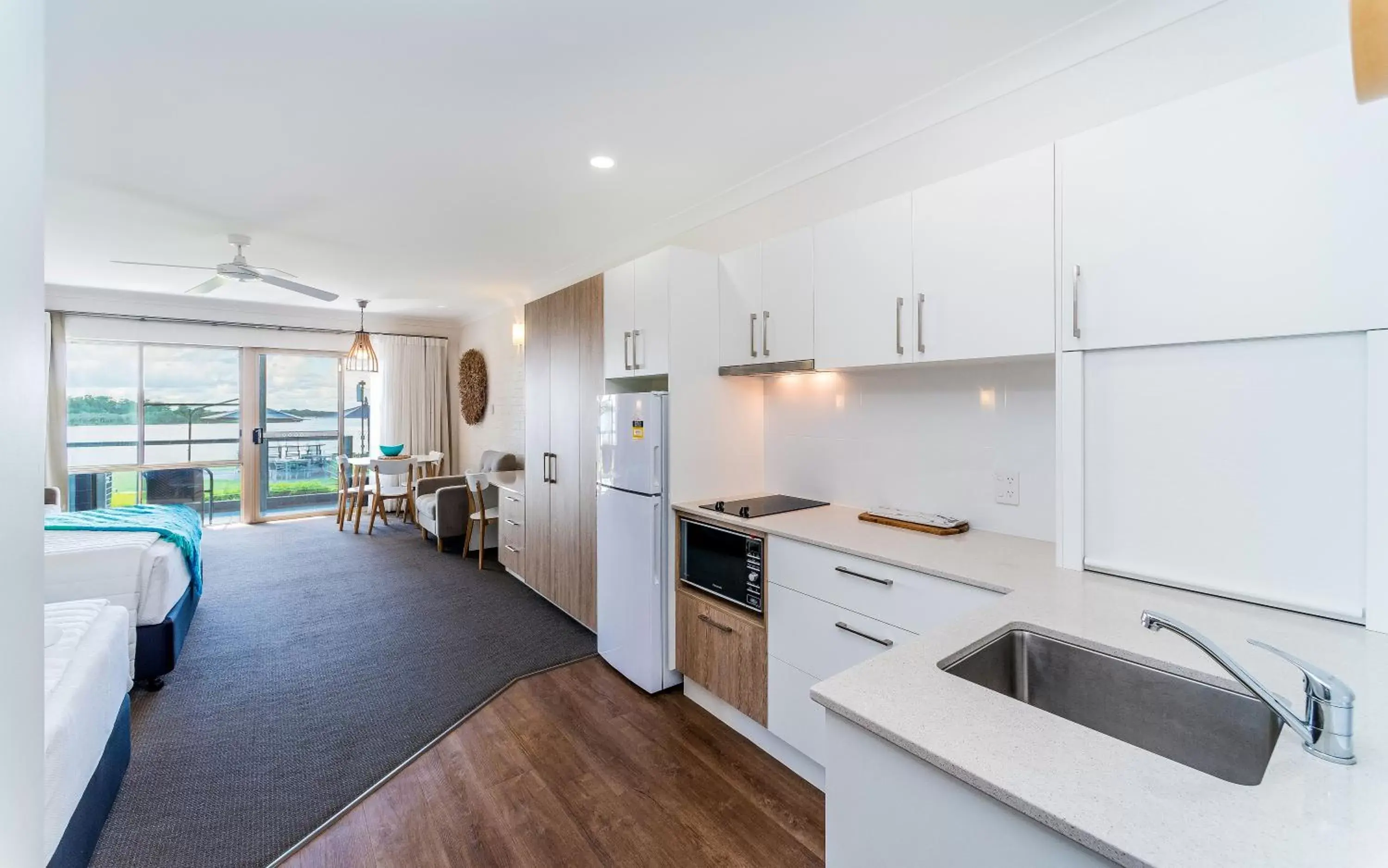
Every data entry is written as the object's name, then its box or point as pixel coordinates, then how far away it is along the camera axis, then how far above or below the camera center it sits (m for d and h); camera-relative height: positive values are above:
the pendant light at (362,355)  6.13 +0.84
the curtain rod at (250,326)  5.81 +1.19
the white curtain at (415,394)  7.03 +0.49
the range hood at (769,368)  2.43 +0.28
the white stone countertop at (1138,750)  0.69 -0.47
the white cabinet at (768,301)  2.43 +0.58
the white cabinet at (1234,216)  1.23 +0.50
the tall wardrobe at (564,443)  3.34 -0.07
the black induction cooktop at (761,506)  2.56 -0.35
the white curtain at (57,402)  5.34 +0.31
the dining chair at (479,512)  4.96 -0.69
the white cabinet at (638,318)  2.76 +0.57
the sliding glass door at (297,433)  6.66 +0.01
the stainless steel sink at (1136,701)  1.04 -0.54
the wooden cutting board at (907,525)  2.14 -0.36
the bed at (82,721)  1.47 -0.82
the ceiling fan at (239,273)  3.81 +1.09
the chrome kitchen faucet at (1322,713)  0.81 -0.41
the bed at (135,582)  2.76 -0.71
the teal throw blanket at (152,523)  3.29 -0.52
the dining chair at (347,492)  6.39 -0.66
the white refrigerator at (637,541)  2.75 -0.54
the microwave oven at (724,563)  2.33 -0.57
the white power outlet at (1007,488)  2.09 -0.21
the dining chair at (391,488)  6.04 -0.62
